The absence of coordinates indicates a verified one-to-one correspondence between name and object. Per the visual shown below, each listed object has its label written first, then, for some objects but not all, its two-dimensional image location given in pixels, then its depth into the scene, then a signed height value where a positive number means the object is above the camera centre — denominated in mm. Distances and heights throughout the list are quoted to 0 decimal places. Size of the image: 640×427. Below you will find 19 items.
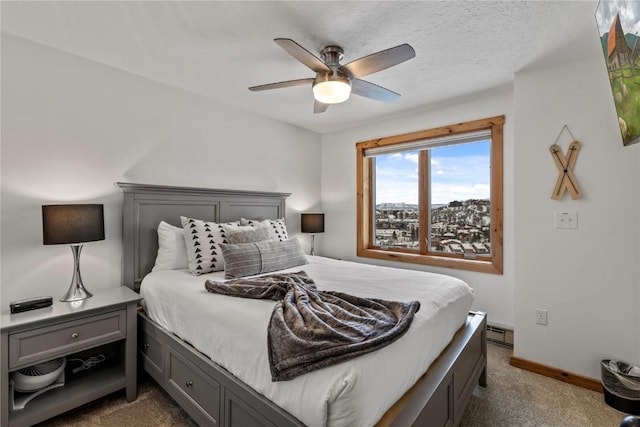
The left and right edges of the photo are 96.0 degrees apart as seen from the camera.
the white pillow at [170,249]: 2407 -307
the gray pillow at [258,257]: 2189 -358
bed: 1032 -723
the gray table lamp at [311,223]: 3851 -129
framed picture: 1133 +698
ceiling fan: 1655 +927
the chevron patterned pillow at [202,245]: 2324 -266
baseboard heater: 2764 -1185
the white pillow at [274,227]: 2962 -144
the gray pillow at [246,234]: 2455 -185
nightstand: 1586 -815
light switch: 2180 -37
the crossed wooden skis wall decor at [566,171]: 2165 +331
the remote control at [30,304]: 1717 -561
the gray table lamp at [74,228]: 1802 -103
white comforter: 993 -583
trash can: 1812 -1108
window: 2996 +208
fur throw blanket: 1071 -483
